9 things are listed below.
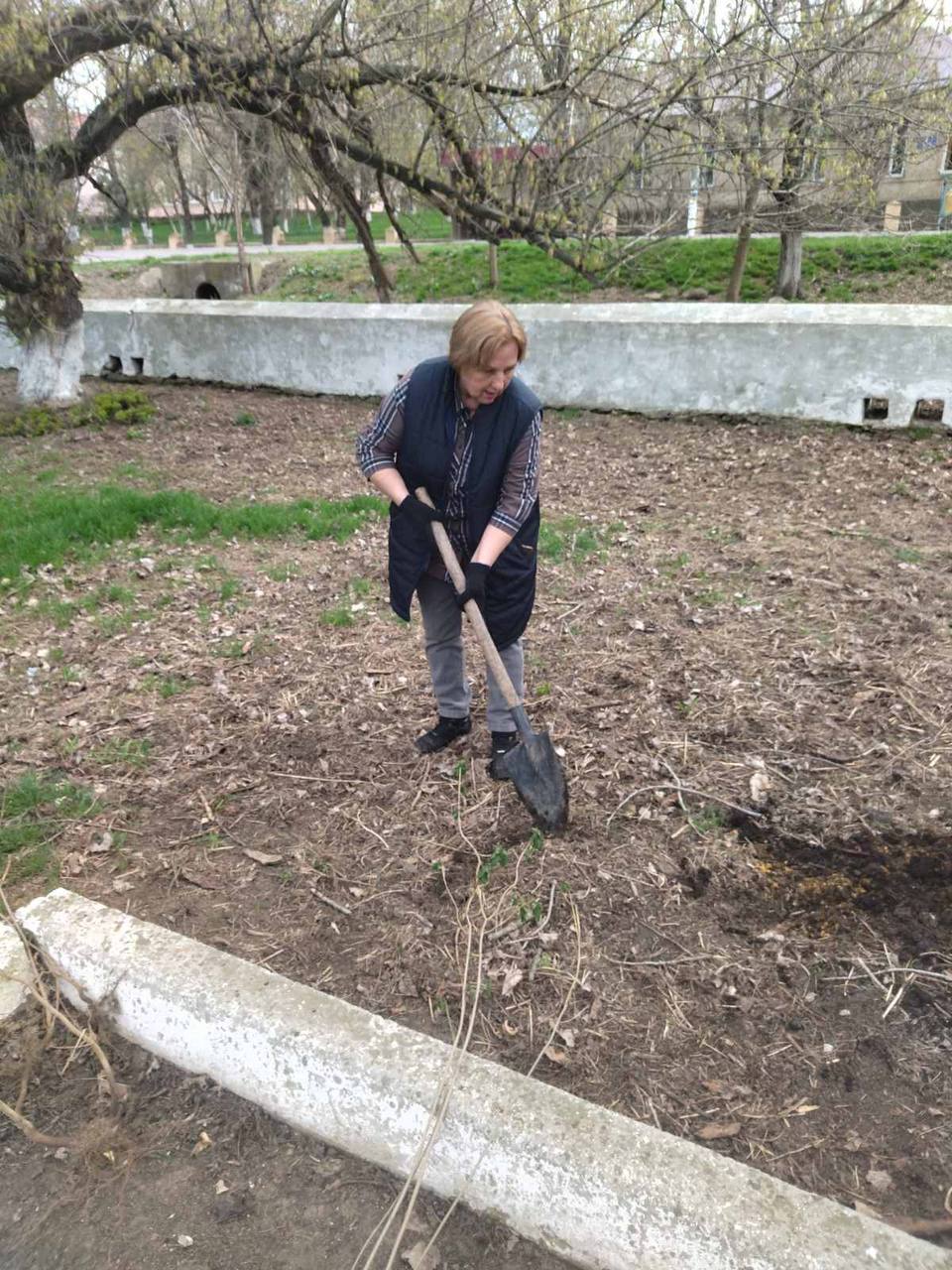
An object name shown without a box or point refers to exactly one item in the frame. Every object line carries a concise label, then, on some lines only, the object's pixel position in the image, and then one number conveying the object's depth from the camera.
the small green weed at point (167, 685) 4.59
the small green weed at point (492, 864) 3.18
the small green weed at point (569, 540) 5.96
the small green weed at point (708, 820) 3.35
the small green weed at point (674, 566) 5.62
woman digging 2.97
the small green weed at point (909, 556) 5.49
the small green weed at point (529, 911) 2.98
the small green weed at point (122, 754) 4.01
